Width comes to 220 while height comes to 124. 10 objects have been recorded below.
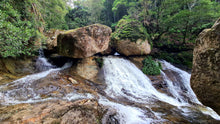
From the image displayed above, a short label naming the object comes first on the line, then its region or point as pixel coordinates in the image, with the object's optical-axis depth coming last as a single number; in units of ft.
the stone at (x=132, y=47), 33.55
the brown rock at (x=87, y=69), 24.73
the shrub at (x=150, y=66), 28.63
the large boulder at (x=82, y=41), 21.98
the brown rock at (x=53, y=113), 7.64
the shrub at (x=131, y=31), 34.14
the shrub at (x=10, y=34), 13.10
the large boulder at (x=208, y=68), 7.79
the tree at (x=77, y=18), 63.56
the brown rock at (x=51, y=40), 29.84
